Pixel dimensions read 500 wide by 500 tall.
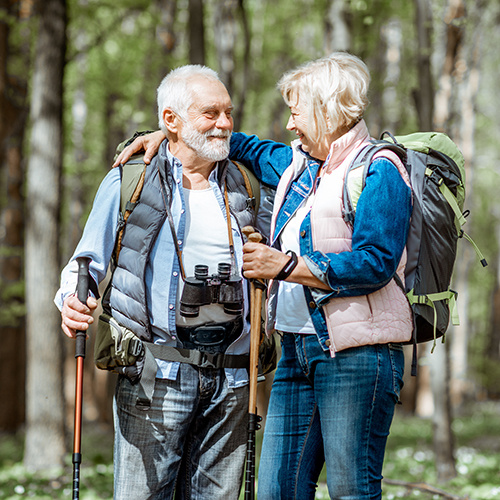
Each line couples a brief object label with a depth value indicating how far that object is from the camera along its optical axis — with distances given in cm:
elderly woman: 485
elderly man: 566
